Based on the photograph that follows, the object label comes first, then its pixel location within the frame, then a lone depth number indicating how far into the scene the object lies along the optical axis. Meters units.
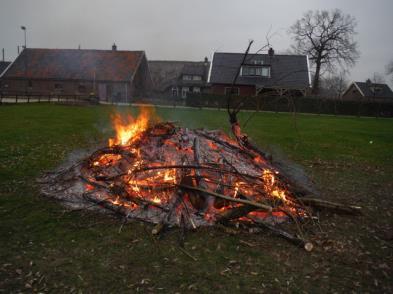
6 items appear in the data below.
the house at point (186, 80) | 52.94
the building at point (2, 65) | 53.33
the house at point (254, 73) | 42.38
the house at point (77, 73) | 43.34
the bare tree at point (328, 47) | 52.09
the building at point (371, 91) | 60.75
